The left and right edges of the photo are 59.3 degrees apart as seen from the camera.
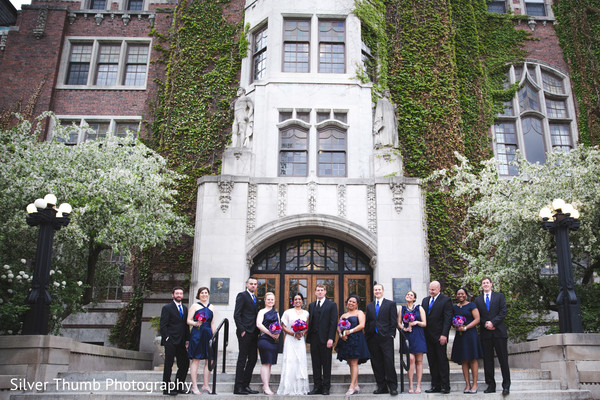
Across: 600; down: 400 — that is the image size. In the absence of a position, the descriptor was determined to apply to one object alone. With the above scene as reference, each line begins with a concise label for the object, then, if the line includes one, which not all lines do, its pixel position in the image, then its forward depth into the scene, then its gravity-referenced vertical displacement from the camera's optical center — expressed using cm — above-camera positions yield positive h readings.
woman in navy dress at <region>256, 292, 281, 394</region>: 895 +17
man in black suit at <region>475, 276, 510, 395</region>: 891 +38
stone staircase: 862 -69
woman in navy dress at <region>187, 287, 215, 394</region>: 880 +19
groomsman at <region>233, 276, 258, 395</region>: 889 +16
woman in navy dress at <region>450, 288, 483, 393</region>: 905 +18
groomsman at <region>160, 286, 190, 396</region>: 873 +12
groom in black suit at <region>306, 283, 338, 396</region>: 878 +20
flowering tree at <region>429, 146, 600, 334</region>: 1195 +297
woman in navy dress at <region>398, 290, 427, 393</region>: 896 +31
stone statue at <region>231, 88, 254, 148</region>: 1619 +670
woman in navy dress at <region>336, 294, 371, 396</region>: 885 +10
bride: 880 -16
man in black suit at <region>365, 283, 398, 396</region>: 877 +18
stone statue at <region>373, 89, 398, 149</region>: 1606 +664
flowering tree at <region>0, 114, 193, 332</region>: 1271 +360
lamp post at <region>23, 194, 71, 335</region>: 1005 +164
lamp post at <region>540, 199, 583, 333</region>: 1016 +180
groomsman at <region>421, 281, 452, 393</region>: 892 +22
